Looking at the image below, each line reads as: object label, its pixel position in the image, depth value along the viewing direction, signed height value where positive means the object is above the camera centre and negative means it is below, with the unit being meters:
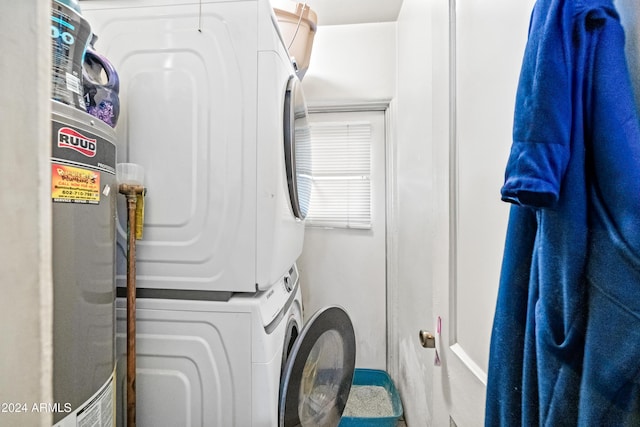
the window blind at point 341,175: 2.05 +0.28
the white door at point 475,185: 0.57 +0.07
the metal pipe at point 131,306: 0.78 -0.26
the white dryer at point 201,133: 0.81 +0.24
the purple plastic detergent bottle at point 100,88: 0.72 +0.33
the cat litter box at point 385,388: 1.54 -1.16
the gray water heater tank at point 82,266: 0.54 -0.11
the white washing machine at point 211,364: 0.78 -0.44
